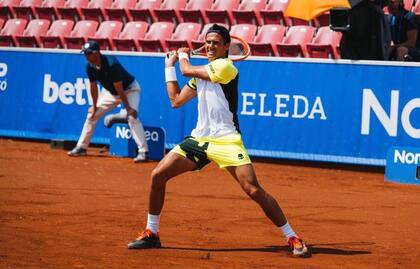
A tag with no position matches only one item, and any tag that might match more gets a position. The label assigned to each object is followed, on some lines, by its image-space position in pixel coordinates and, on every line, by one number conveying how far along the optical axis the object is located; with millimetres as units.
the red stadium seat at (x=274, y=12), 18359
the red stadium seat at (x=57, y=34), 20673
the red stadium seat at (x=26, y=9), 22391
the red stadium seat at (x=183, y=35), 18641
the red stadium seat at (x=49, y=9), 21922
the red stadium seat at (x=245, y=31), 17953
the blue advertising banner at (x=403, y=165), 13781
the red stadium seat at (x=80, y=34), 20250
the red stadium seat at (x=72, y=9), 21527
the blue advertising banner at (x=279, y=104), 14688
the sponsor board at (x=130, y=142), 16500
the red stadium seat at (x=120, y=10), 20641
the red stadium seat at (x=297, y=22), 18453
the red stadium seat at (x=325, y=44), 16808
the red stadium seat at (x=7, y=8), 22750
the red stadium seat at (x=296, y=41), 17156
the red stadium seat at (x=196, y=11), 19359
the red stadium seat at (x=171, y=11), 19828
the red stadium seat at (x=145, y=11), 20245
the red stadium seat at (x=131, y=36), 19438
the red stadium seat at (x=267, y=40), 17516
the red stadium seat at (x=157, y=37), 18953
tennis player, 8375
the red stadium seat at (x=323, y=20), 18016
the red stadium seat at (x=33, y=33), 21094
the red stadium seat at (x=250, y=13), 18672
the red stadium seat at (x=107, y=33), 19859
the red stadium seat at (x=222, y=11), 18875
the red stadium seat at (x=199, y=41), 18328
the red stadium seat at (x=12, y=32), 21561
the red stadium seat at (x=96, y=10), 21125
